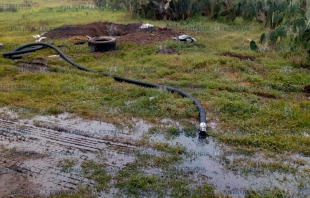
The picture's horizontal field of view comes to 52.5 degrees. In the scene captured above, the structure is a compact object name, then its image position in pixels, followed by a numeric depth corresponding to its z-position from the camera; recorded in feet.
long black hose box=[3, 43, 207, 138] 13.01
